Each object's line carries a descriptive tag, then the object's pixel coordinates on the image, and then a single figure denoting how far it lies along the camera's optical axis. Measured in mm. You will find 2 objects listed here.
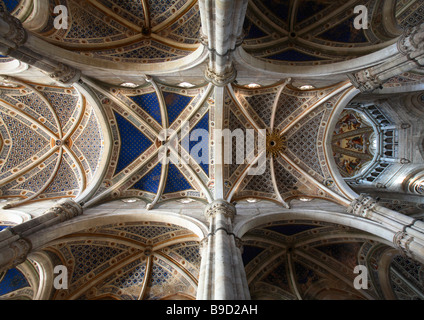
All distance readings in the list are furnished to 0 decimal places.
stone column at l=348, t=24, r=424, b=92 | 7242
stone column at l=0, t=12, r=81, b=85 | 6383
